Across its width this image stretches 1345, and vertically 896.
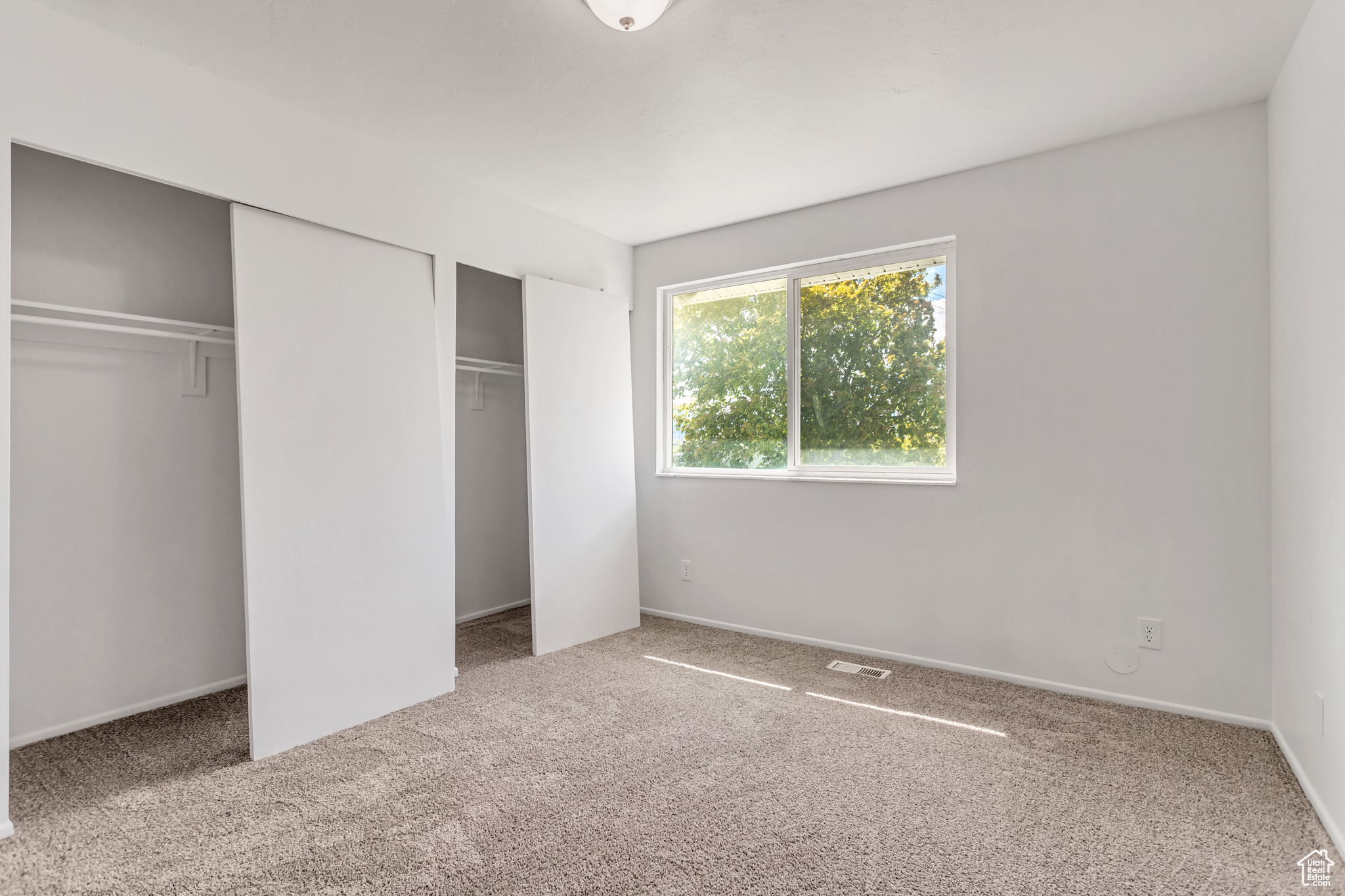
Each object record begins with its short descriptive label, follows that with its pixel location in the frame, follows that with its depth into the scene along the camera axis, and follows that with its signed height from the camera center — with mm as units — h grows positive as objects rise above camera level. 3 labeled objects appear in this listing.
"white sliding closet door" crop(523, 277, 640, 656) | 3672 -119
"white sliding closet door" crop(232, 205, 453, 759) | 2504 -142
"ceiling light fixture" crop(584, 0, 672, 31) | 1948 +1268
